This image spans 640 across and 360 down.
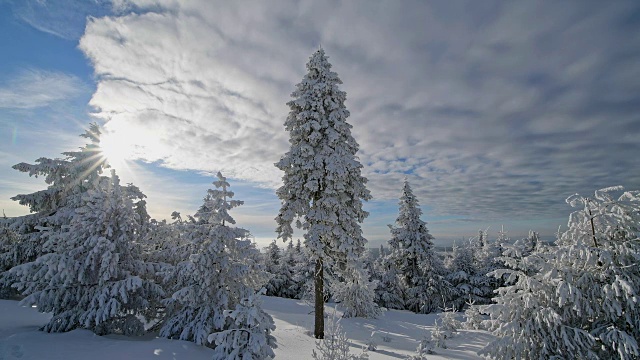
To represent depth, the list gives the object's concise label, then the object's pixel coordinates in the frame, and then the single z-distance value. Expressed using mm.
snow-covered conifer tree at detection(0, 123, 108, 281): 13844
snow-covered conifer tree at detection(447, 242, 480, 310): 31719
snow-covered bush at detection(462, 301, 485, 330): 15259
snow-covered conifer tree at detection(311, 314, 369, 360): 6637
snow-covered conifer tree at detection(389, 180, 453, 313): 29406
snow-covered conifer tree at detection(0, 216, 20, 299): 13984
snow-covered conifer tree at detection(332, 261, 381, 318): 21408
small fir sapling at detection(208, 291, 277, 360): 6996
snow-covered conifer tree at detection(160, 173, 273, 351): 9117
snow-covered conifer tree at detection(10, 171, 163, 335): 8758
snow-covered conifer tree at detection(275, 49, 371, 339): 13203
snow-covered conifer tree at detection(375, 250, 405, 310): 32375
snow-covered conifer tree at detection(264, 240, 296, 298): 42844
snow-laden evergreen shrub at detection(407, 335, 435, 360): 10617
